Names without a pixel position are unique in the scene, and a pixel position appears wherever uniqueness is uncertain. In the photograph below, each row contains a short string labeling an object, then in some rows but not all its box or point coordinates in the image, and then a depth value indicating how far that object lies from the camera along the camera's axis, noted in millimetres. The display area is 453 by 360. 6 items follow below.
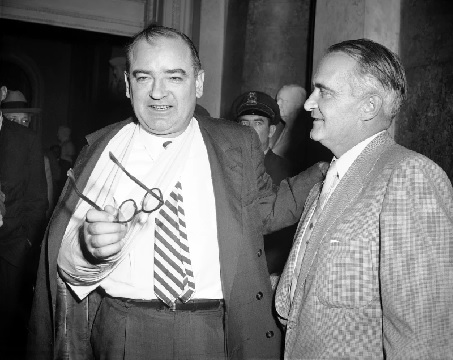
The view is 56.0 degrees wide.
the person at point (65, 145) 9484
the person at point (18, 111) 5018
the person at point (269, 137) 3574
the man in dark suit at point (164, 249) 2059
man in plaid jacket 1377
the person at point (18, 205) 3443
